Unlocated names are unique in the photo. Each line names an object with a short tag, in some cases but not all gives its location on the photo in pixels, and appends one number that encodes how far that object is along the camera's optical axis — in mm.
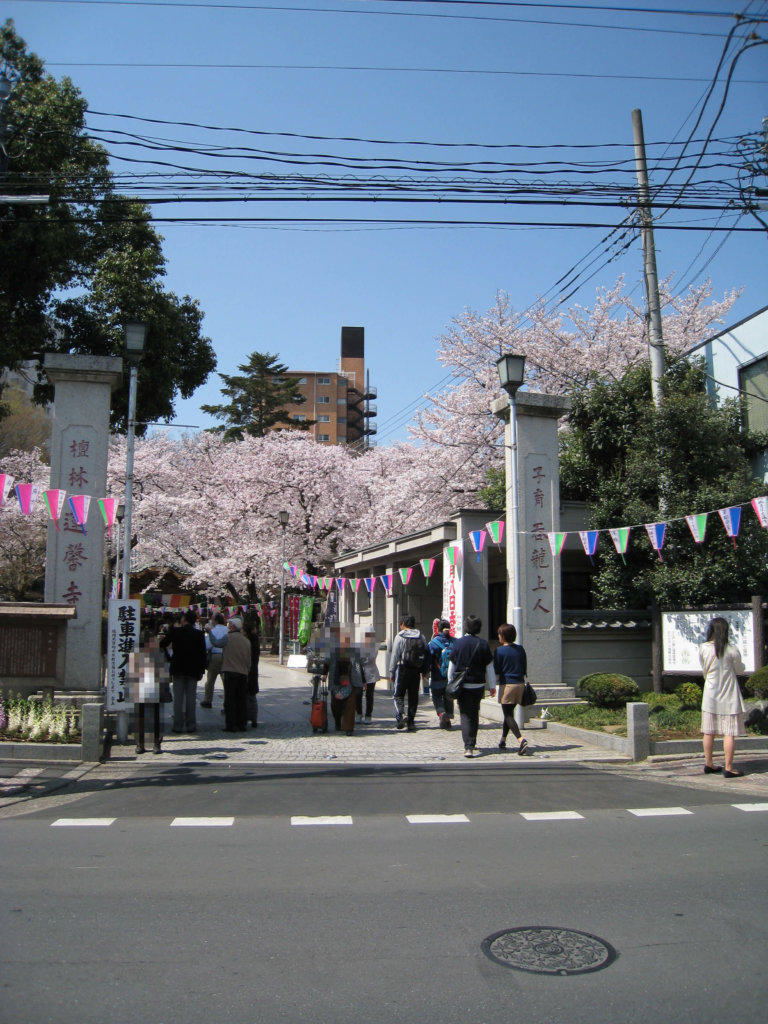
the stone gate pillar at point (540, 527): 14469
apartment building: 87500
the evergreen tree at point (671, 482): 14070
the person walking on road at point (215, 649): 14312
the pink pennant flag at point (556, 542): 14188
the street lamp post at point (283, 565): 27250
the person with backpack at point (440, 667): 14023
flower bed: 10578
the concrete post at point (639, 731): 10438
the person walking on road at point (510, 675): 10820
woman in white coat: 9258
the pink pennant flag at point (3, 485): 10961
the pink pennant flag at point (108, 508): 11844
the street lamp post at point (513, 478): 13234
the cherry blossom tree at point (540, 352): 25562
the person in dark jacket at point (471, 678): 10688
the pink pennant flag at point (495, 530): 15141
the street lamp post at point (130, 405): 11781
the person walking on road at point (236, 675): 12383
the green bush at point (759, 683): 11867
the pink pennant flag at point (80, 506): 11930
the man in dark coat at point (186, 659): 12211
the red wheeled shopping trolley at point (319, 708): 12844
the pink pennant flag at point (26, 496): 11375
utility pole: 15992
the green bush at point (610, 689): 13297
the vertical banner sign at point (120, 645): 10945
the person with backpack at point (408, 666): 12719
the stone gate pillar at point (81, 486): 12477
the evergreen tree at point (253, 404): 56459
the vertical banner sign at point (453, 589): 16703
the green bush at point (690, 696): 13132
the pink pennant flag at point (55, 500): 11766
